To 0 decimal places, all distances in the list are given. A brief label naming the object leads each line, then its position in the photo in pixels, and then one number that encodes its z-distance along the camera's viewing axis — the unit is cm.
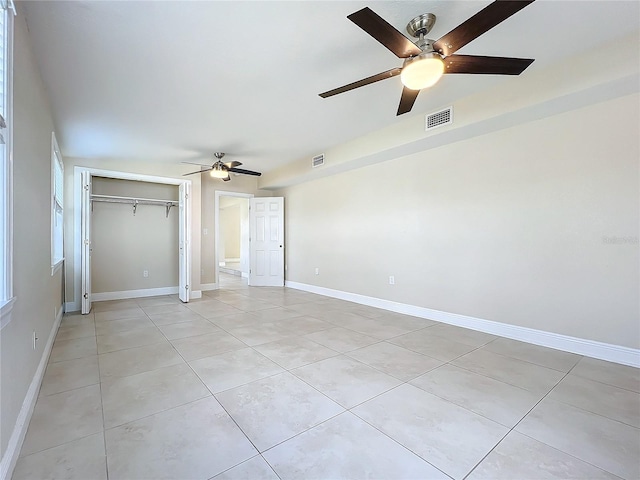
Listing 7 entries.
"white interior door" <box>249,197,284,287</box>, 685
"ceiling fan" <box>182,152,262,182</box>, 466
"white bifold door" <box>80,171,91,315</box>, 435
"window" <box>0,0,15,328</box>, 142
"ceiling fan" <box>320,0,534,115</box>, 154
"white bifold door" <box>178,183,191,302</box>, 516
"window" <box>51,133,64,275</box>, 323
